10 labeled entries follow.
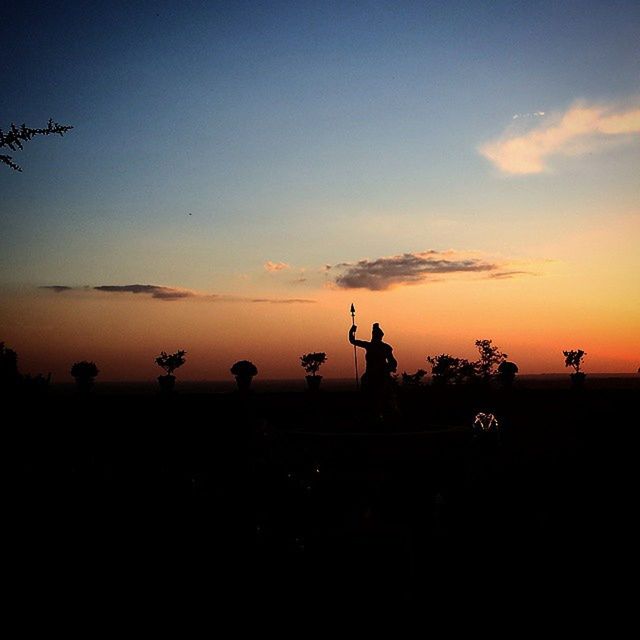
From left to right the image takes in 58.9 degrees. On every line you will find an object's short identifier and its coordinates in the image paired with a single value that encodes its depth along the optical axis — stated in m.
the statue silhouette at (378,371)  15.19
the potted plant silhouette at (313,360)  29.62
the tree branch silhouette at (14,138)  4.82
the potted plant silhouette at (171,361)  28.73
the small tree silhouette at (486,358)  32.97
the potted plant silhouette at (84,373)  21.27
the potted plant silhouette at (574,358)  32.59
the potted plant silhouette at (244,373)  21.50
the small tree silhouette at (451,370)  31.92
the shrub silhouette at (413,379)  29.45
